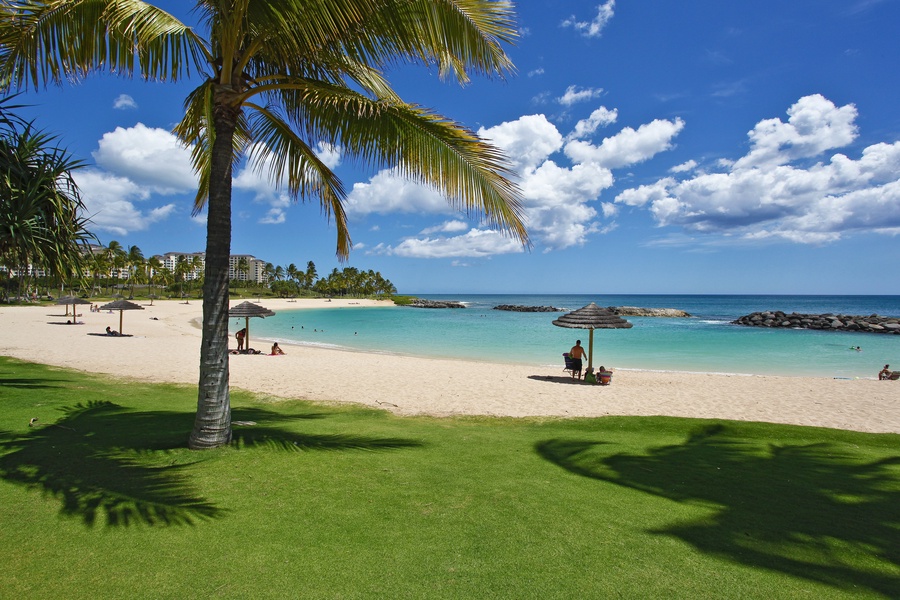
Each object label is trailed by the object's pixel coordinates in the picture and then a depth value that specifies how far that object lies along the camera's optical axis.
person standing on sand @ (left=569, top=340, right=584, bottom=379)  13.63
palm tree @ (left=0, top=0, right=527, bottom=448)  4.05
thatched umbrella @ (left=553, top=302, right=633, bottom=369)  12.25
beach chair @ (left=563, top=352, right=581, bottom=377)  13.64
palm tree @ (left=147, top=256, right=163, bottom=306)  88.29
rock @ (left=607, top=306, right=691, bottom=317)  64.45
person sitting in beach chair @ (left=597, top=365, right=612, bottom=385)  13.06
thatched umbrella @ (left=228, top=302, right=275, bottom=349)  16.53
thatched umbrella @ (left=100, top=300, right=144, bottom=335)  22.03
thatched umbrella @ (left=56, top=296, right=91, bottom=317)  28.69
